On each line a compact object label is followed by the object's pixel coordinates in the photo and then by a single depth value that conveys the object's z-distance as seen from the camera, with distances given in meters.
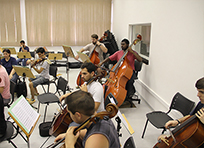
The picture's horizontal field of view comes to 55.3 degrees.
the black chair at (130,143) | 1.49
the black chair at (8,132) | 2.21
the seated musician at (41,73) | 4.11
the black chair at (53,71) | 4.44
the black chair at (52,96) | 3.15
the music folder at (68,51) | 4.62
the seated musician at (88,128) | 1.20
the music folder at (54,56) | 5.22
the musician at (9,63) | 4.38
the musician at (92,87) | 2.26
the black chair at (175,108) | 2.42
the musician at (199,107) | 1.46
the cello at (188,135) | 1.50
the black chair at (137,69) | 4.07
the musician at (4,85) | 2.94
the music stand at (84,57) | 4.09
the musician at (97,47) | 4.79
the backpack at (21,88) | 4.10
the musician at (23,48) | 6.66
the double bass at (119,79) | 3.37
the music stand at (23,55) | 5.64
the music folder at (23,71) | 3.61
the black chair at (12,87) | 3.23
